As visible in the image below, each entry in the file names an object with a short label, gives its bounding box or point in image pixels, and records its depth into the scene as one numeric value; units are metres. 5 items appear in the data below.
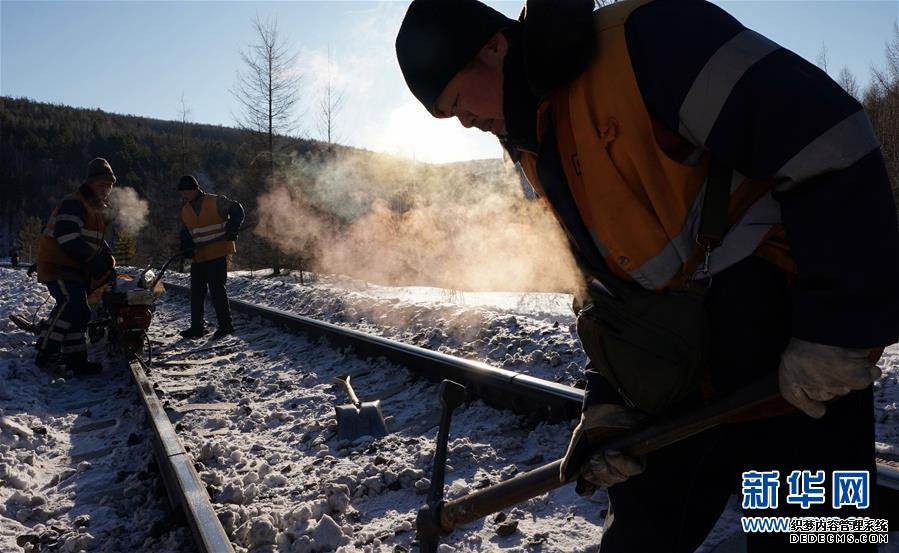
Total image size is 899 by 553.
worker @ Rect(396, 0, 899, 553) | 1.14
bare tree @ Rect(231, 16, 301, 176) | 23.86
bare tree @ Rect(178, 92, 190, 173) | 51.75
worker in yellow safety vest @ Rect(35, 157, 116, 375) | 6.48
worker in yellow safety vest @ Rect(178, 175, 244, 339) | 8.36
